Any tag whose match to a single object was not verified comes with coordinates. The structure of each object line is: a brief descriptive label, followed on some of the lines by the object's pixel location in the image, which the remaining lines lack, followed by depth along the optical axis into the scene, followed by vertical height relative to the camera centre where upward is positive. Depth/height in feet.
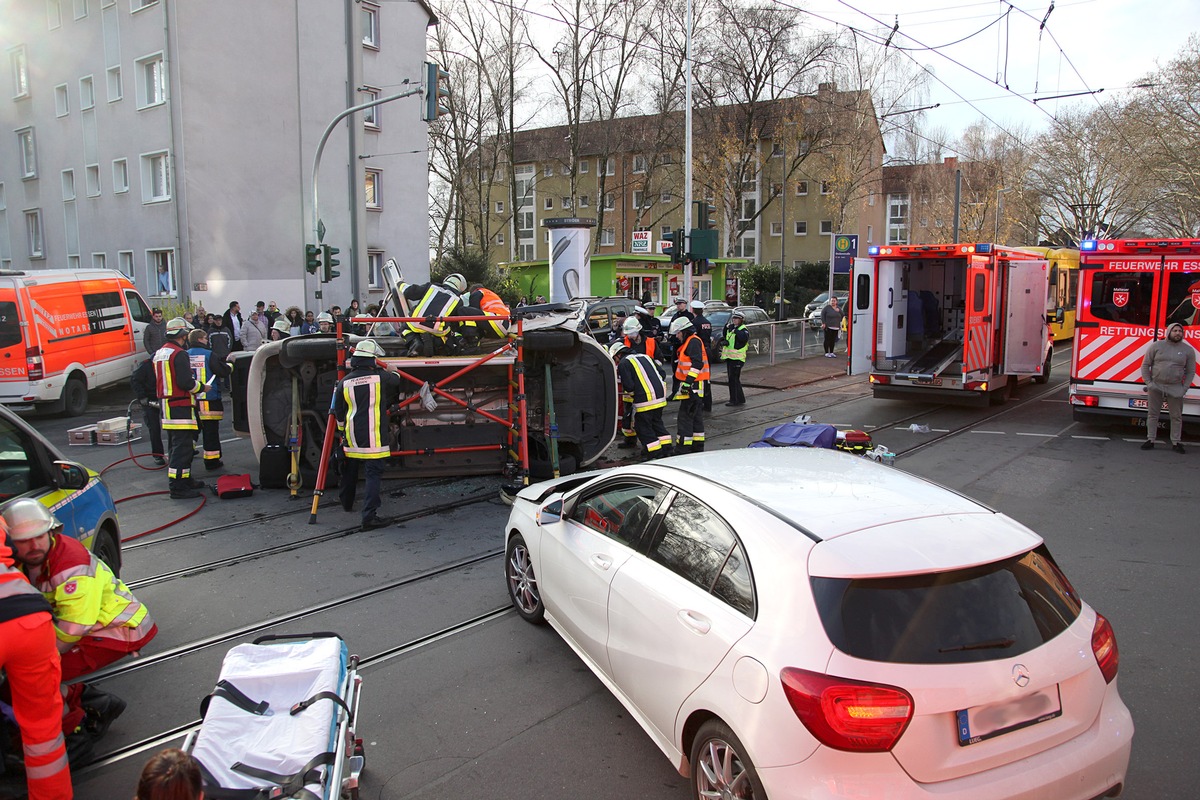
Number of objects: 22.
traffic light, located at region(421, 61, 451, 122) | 47.25 +11.54
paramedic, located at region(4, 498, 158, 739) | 11.79 -4.82
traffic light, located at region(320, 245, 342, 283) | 59.82 +1.77
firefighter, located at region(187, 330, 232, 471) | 32.32 -4.36
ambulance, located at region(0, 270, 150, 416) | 44.50 -2.72
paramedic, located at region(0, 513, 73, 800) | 10.18 -4.93
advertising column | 76.43 +2.99
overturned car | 28.43 -4.02
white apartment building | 76.79 +15.20
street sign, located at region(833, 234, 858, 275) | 64.03 +3.06
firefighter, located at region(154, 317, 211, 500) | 29.14 -4.45
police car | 14.52 -3.47
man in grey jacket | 34.91 -3.58
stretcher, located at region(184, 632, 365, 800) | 9.44 -5.40
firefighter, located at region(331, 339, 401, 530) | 25.03 -3.88
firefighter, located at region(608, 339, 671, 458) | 31.40 -4.16
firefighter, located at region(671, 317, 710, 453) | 34.71 -4.29
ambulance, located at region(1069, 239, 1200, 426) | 37.91 -1.05
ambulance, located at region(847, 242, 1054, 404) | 44.98 -2.07
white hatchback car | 8.91 -4.24
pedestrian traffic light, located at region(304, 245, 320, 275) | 59.11 +2.19
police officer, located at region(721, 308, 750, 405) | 48.29 -3.70
